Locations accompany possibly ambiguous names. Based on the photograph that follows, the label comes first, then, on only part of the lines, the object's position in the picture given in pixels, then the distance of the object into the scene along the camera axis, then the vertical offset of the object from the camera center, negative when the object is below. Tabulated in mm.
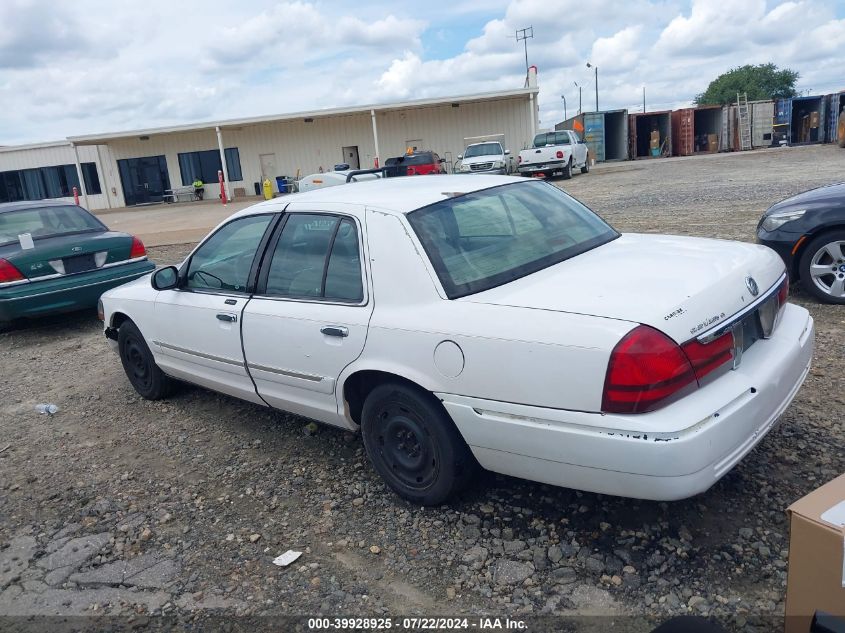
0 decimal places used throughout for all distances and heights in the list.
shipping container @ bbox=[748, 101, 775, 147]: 38125 -32
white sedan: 2545 -806
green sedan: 7227 -806
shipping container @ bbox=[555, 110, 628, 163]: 40125 +229
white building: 30656 +1065
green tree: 83731 +4796
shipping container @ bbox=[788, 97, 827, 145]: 37625 -128
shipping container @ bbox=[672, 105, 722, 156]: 39594 -149
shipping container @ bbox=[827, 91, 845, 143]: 35562 +266
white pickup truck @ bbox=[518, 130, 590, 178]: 25953 -537
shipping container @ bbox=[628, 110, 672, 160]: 41250 -138
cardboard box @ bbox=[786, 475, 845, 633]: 1826 -1184
